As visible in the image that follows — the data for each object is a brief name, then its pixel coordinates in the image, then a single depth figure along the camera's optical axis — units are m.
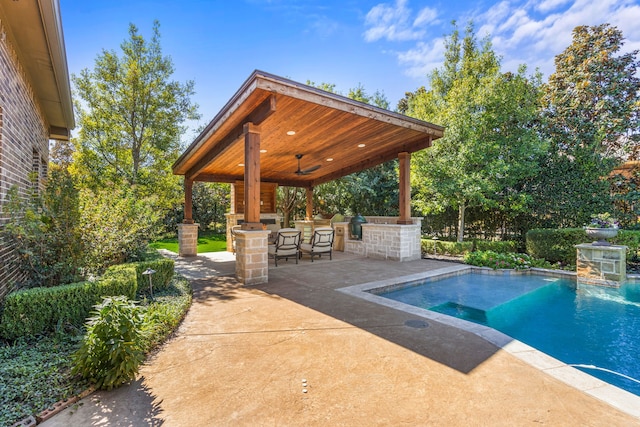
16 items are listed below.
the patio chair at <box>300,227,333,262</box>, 8.97
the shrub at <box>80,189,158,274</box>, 4.57
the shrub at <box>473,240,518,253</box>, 9.42
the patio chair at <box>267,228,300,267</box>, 8.13
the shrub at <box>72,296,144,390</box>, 2.31
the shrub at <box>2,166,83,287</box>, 3.59
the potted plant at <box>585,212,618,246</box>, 6.58
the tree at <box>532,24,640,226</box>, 9.03
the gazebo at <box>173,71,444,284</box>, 5.29
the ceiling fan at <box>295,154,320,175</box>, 9.17
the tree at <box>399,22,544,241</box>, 9.17
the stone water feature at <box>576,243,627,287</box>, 6.37
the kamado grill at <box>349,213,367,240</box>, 11.14
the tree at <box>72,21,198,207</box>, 9.86
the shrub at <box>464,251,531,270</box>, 7.76
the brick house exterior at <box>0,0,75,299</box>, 3.23
